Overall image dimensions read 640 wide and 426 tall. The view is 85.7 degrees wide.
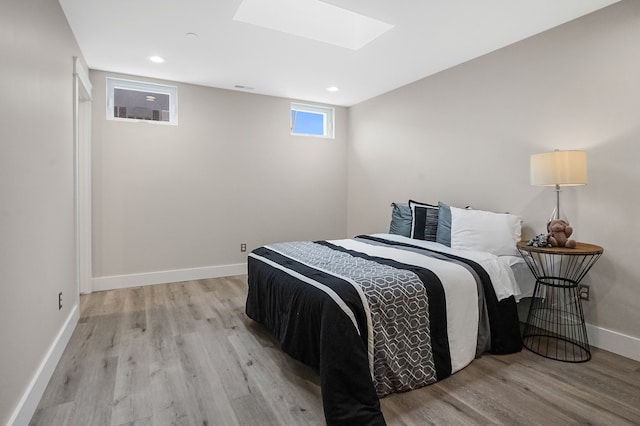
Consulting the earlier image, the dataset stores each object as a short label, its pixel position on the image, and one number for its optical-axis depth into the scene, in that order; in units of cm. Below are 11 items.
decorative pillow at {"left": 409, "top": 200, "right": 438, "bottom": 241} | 347
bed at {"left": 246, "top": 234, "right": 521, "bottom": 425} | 179
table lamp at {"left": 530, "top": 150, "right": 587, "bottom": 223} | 246
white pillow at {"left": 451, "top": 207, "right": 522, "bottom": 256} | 288
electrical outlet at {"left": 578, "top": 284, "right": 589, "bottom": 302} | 269
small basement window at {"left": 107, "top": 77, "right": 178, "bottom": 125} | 405
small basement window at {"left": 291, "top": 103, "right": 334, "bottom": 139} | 518
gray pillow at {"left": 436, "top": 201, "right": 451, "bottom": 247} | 324
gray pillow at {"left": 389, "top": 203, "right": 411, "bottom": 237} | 374
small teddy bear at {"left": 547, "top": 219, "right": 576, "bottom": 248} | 250
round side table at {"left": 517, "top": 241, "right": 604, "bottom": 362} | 253
